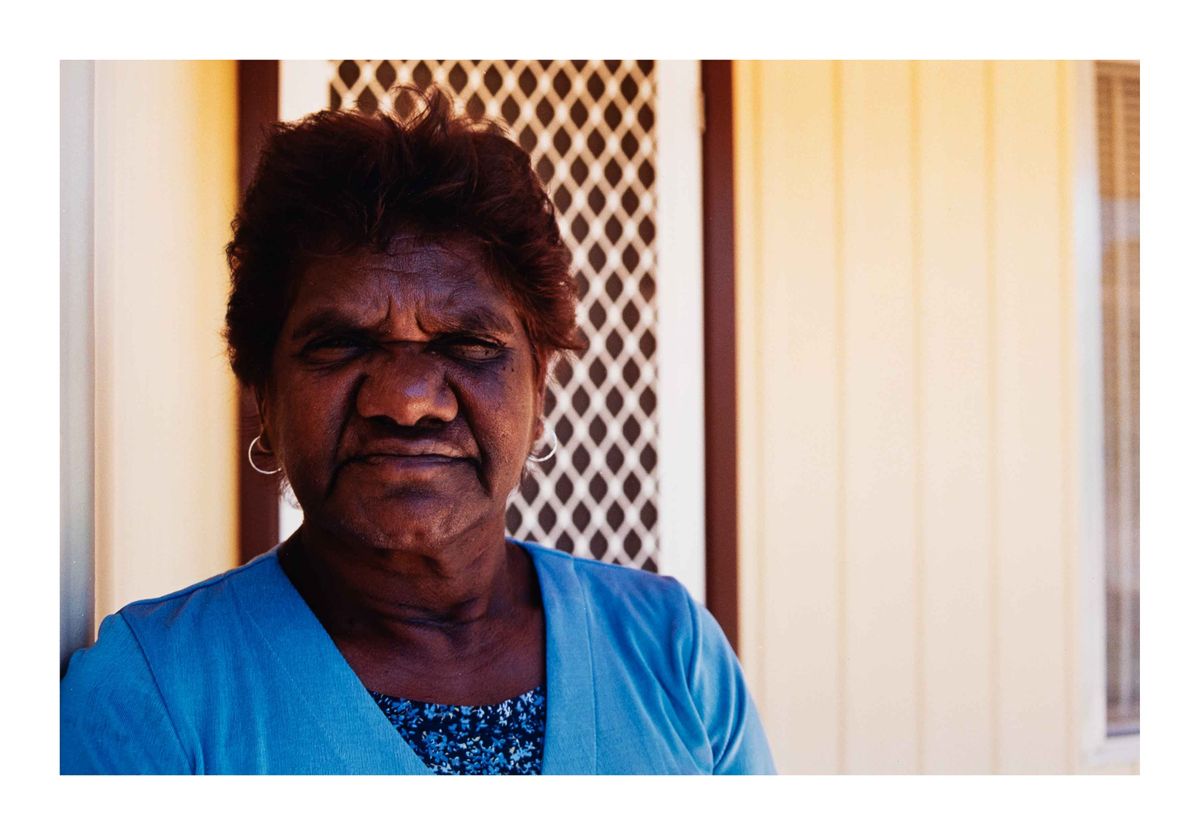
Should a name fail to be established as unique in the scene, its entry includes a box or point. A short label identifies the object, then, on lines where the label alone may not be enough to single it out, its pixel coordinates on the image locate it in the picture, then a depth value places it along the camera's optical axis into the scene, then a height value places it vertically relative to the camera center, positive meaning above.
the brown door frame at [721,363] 2.39 +0.15
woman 1.46 -0.15
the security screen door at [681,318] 2.39 +0.26
